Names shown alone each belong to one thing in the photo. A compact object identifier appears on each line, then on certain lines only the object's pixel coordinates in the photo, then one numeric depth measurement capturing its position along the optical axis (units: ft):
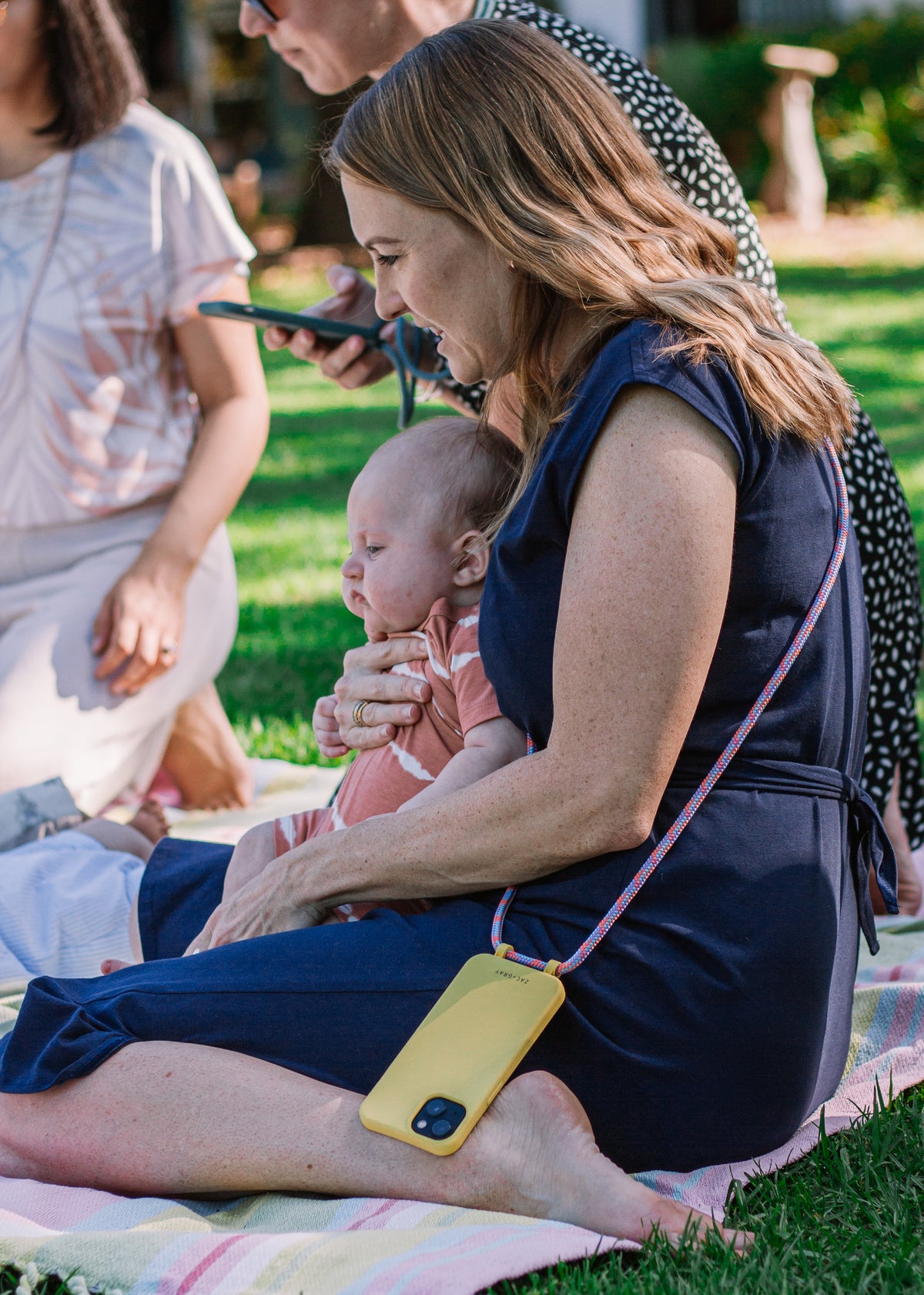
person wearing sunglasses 9.95
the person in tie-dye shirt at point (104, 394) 12.04
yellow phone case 6.31
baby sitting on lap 7.98
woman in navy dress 6.33
